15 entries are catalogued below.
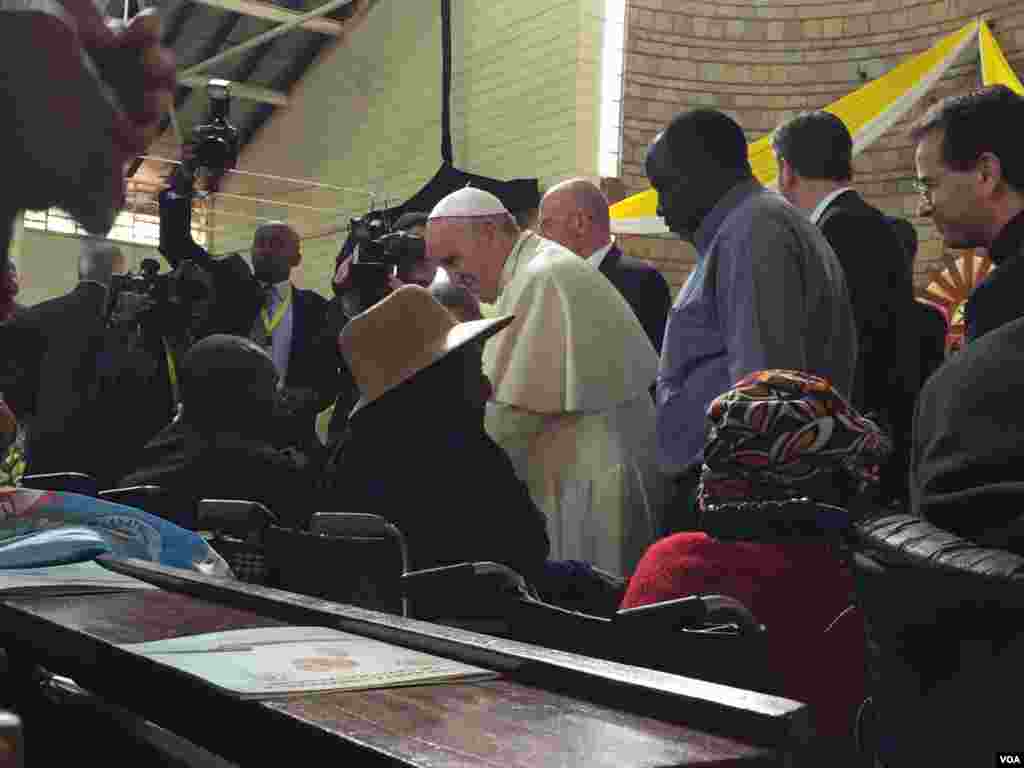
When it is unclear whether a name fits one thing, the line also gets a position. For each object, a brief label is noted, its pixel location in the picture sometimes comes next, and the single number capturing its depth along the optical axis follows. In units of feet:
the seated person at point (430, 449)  7.59
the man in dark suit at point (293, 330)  13.17
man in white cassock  10.14
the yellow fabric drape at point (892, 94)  19.26
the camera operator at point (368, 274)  12.66
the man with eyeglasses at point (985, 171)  7.80
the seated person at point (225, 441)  8.32
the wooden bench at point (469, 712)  2.29
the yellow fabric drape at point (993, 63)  18.21
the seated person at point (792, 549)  5.83
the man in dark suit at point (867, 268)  10.02
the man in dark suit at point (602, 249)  12.95
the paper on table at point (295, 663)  2.78
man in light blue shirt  8.66
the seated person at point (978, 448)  4.42
